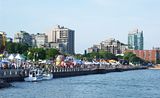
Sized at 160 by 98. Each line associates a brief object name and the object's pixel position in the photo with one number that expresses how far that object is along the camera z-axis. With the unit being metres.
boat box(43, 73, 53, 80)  99.34
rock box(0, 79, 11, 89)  66.81
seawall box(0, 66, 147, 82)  82.88
